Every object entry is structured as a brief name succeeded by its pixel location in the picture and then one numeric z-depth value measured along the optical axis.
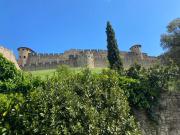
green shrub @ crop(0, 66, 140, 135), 5.39
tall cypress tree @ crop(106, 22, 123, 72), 12.03
